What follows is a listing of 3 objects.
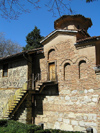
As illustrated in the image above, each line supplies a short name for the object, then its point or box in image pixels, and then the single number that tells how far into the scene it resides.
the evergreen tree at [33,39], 25.82
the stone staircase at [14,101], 13.15
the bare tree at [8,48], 33.59
